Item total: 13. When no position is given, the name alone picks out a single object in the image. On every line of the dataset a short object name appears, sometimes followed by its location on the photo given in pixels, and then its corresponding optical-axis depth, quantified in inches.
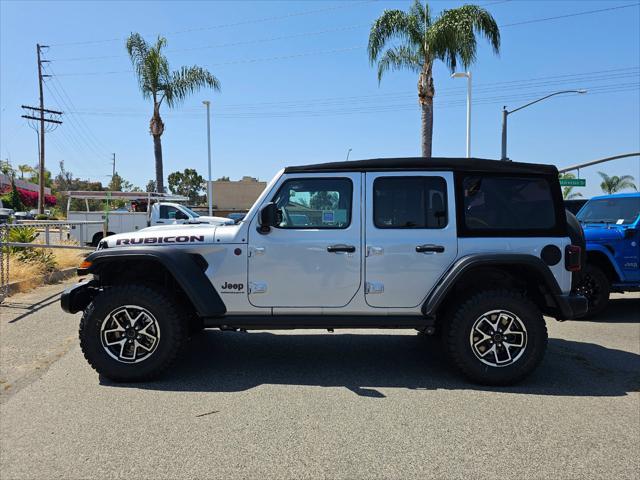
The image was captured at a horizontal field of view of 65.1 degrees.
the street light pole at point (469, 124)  860.6
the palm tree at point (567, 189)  1135.6
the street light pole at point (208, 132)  1253.1
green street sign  1018.9
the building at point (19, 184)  2476.6
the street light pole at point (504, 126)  895.1
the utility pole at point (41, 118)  1496.6
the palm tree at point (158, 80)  916.6
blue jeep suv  299.6
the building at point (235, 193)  2512.3
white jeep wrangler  181.2
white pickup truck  720.3
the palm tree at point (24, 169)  3066.2
